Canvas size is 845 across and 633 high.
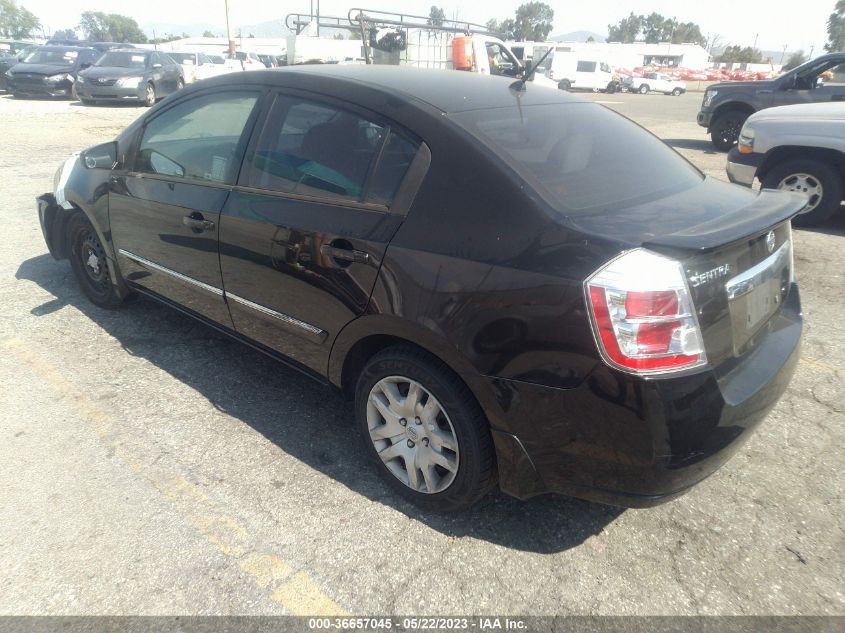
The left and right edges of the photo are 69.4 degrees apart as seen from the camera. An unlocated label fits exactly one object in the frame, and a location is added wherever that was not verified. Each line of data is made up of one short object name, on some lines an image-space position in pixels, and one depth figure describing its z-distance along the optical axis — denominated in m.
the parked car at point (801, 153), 6.20
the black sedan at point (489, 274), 1.94
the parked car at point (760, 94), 10.02
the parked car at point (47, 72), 17.38
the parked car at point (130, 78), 16.09
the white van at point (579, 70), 39.91
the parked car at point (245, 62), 24.48
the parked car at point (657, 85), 42.34
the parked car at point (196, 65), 20.98
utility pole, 32.49
